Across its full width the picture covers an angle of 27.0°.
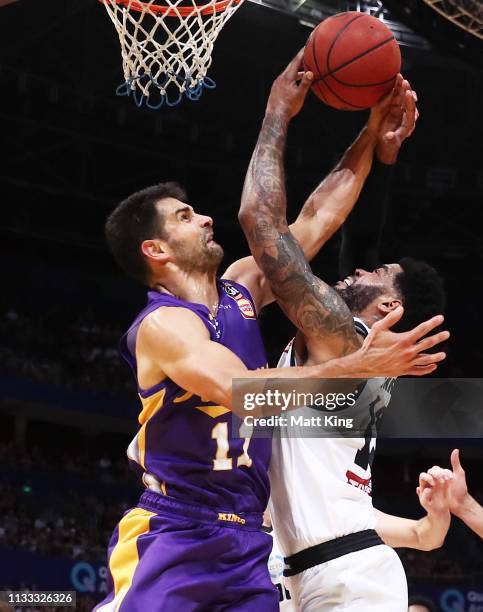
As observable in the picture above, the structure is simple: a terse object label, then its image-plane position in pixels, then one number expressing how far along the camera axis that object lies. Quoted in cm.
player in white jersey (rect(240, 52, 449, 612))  341
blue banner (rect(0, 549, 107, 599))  1424
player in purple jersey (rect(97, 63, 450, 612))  305
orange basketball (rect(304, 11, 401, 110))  381
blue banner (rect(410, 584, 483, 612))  1602
